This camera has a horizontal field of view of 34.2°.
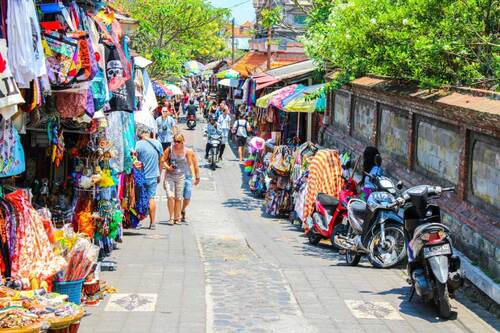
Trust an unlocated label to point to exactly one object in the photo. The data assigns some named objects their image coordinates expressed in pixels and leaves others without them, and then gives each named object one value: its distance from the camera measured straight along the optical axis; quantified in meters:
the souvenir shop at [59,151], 7.17
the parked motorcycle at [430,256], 8.55
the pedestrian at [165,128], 25.55
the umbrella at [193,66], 51.22
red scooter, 13.07
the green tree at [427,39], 11.55
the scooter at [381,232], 11.06
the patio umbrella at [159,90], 31.27
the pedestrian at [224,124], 27.70
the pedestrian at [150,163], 14.31
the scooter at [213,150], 25.97
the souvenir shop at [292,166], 14.75
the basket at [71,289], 8.12
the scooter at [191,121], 40.59
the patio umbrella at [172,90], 33.91
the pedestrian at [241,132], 28.33
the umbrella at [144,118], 16.18
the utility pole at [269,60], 31.40
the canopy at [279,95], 21.35
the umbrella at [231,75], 40.56
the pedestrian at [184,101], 52.58
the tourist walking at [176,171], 15.38
